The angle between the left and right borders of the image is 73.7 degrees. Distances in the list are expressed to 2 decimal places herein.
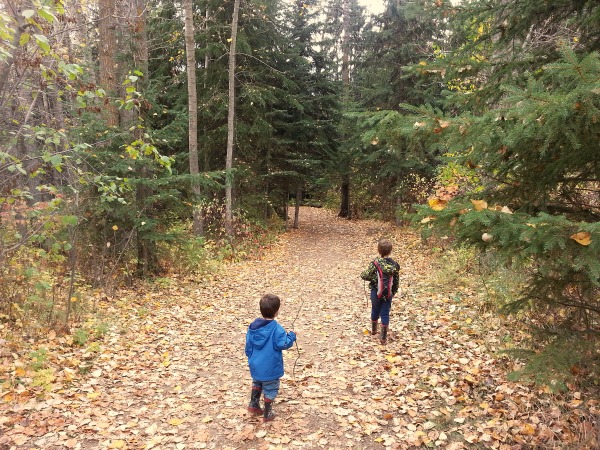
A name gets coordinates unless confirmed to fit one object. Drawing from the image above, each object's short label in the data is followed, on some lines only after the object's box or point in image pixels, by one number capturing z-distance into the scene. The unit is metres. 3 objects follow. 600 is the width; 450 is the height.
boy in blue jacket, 4.73
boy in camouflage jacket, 6.77
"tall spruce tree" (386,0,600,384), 2.51
